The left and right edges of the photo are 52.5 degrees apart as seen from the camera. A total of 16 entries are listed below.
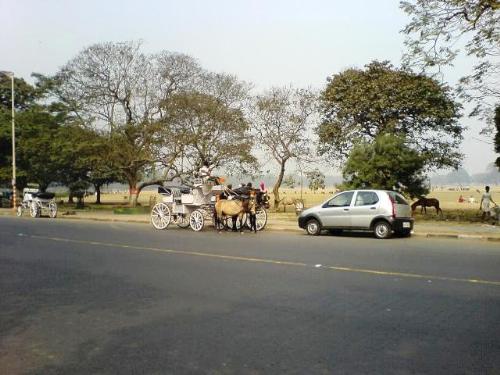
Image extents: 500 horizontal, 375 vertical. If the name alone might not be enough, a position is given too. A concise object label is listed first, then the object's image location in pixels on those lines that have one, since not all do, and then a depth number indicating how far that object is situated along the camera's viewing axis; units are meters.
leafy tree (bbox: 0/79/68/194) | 42.66
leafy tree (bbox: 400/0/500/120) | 20.89
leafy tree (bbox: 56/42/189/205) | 35.94
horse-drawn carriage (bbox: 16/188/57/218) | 30.48
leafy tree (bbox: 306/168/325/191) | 38.22
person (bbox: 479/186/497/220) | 23.78
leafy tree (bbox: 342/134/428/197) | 25.14
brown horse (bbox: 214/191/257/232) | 19.16
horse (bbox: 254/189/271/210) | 20.98
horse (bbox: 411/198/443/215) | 29.17
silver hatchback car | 17.67
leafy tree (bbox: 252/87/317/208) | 39.06
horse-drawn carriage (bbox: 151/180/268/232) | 20.45
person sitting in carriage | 20.47
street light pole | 36.06
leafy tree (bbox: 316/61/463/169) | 30.11
